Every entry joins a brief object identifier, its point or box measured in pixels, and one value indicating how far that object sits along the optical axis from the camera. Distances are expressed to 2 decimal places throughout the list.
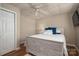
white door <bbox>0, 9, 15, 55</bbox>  1.72
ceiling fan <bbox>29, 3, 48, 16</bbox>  1.74
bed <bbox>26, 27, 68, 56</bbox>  1.64
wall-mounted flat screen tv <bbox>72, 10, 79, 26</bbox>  1.75
